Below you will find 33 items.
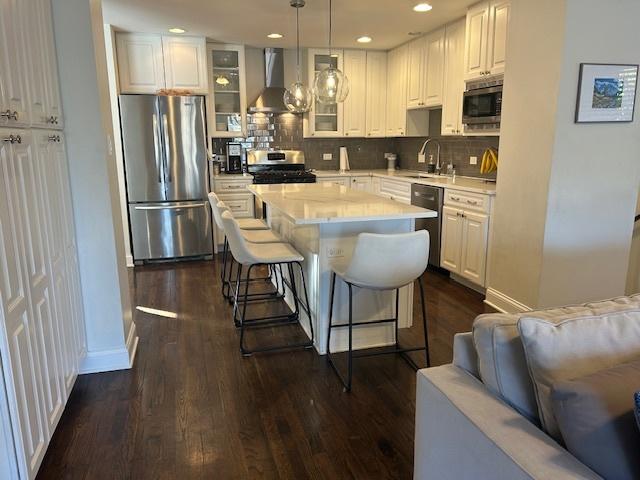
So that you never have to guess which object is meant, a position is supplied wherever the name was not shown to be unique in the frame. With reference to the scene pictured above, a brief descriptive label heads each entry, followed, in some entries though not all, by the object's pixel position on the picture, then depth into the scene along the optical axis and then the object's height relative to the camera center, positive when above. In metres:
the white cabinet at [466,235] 3.86 -0.76
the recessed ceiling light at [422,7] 4.04 +1.20
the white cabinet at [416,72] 5.21 +0.84
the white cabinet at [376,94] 6.07 +0.68
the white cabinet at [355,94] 5.99 +0.68
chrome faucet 5.54 -0.06
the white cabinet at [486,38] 3.75 +0.90
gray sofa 0.97 -0.60
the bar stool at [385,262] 2.35 -0.59
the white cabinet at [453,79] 4.47 +0.64
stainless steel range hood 5.78 +0.77
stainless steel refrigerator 4.89 -0.28
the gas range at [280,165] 5.69 -0.23
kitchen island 2.70 -0.61
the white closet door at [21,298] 1.55 -0.52
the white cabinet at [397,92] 5.68 +0.68
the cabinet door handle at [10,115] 1.61 +0.12
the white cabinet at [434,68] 4.82 +0.81
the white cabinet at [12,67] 1.62 +0.30
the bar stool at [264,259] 2.82 -0.68
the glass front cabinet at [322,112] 5.88 +0.45
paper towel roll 6.35 -0.18
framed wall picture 2.94 +0.33
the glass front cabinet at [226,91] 5.58 +0.67
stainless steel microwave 3.87 +0.35
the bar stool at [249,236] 3.29 -0.67
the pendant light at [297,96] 3.97 +0.43
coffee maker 5.84 -0.13
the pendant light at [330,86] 3.54 +0.46
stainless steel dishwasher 4.45 -0.58
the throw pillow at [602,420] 0.86 -0.52
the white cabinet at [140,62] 5.05 +0.92
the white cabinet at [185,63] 5.18 +0.94
